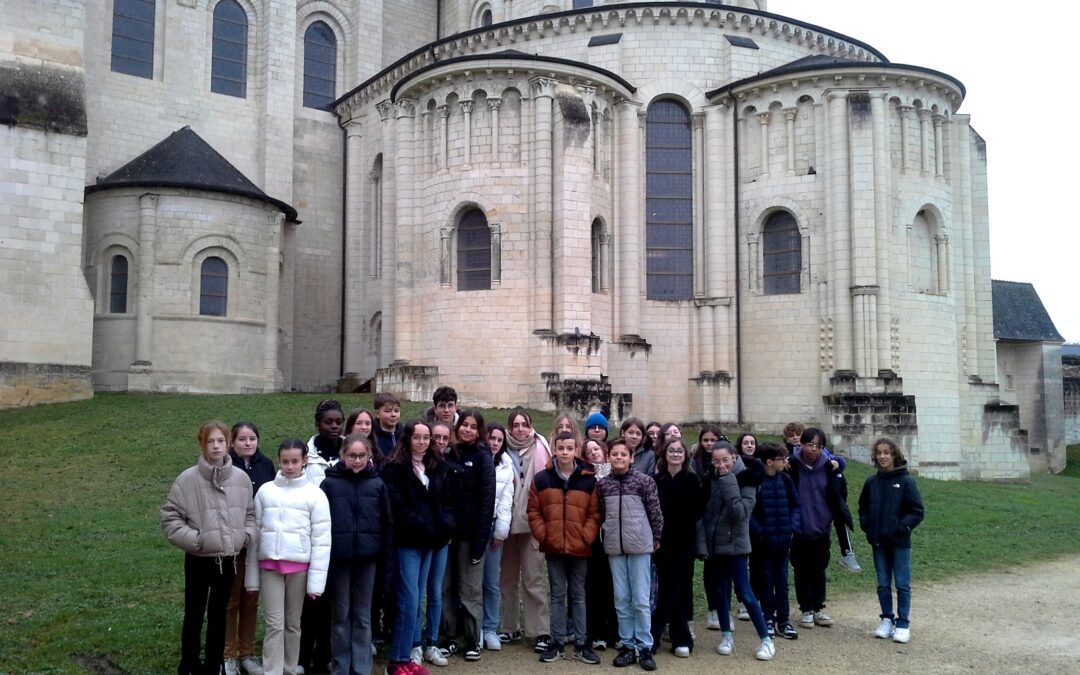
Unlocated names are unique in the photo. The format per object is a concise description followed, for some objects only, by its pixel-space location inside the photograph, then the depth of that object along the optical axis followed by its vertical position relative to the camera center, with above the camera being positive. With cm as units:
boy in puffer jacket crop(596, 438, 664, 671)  831 -113
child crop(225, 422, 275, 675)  771 -171
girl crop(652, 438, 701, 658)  863 -128
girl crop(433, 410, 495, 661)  820 -112
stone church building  2520 +494
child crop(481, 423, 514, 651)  849 -114
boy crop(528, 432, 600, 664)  839 -113
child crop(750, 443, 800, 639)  916 -132
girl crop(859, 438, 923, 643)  925 -120
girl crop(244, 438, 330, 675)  715 -113
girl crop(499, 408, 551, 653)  890 -146
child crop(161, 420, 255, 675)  714 -97
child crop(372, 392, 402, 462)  850 -20
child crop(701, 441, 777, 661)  865 -114
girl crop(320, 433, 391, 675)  730 -112
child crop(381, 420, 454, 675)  772 -98
